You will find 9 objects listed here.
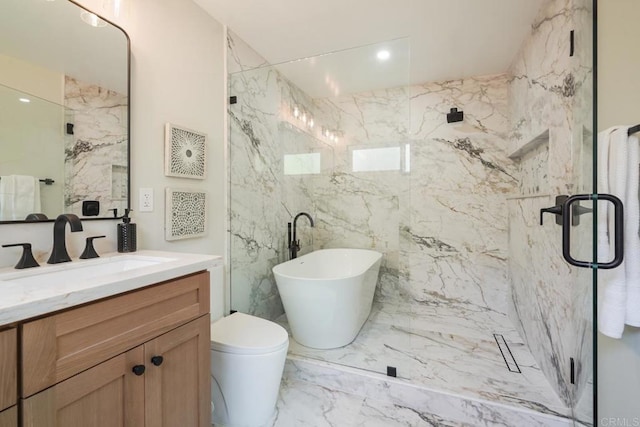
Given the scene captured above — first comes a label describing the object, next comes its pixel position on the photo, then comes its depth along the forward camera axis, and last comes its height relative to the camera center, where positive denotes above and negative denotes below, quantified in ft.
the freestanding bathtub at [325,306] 6.60 -2.40
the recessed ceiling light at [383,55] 7.52 +4.29
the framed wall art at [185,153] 5.31 +1.16
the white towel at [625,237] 3.08 -0.29
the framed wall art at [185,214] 5.36 -0.09
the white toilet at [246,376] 4.74 -2.91
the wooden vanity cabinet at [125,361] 2.23 -1.52
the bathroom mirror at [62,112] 3.44 +1.37
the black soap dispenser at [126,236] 4.48 -0.44
